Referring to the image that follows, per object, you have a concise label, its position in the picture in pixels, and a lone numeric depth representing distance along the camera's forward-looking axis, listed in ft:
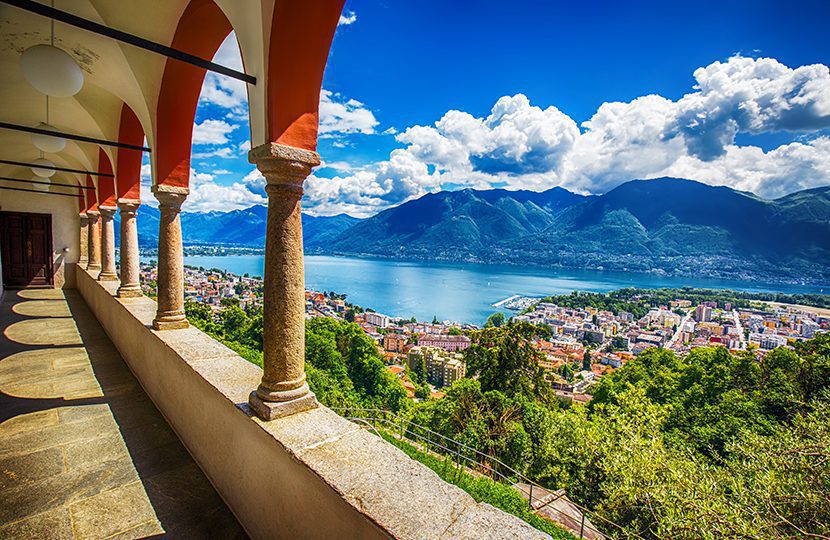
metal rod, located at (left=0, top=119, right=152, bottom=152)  11.87
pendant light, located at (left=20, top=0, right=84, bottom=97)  8.30
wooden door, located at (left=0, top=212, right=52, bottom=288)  28.96
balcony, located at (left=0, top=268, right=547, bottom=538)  4.42
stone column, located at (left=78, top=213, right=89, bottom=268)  31.22
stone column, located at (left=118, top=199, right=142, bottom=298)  16.58
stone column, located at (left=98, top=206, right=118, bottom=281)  22.64
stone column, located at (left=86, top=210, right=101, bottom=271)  28.17
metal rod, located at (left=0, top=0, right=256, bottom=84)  6.82
